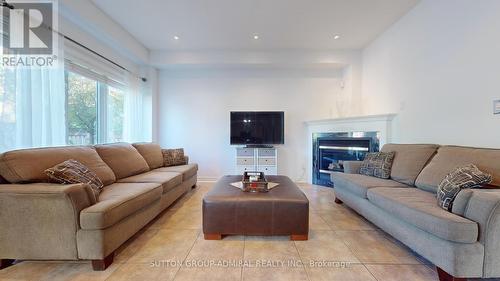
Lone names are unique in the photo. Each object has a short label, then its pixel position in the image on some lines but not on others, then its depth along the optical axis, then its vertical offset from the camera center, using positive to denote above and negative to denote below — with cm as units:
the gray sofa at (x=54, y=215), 164 -57
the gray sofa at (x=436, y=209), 144 -54
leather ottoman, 215 -74
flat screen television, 464 +26
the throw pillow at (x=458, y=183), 169 -33
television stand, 454 -39
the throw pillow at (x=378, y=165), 285 -33
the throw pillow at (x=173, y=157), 399 -31
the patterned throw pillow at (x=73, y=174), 187 -30
